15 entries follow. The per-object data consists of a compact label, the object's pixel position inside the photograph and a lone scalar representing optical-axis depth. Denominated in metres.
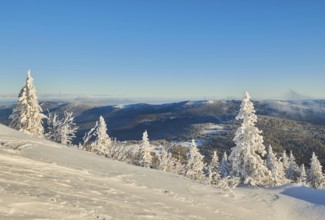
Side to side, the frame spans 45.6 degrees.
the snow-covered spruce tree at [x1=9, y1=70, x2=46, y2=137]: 33.09
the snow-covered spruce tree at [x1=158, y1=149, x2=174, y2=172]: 27.19
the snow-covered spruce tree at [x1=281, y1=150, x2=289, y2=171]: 80.19
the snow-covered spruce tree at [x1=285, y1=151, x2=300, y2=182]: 74.27
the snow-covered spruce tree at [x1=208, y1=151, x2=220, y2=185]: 62.74
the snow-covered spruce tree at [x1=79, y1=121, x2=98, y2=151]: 19.20
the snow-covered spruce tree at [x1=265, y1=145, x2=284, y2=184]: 56.40
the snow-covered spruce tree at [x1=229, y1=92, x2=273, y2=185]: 31.70
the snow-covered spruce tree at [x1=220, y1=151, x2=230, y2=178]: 64.51
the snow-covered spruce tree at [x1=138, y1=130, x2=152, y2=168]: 49.95
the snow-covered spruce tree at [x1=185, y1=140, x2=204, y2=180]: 50.29
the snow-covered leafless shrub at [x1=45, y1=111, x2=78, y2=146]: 21.45
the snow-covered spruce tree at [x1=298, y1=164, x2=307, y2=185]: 65.11
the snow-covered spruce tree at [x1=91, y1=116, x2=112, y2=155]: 45.27
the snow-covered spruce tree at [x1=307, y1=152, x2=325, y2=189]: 64.19
